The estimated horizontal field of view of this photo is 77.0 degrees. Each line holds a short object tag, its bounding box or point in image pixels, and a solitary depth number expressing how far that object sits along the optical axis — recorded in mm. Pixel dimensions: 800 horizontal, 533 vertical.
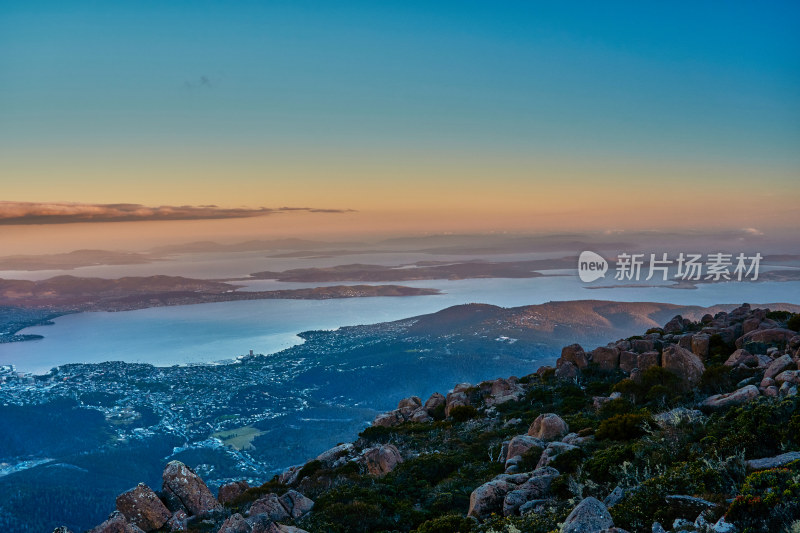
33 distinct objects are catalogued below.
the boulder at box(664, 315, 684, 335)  52031
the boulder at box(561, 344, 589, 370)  45572
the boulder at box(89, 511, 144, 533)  20656
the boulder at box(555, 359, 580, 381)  44016
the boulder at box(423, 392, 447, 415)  44438
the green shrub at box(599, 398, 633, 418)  26516
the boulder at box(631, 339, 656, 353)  41497
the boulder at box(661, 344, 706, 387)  30697
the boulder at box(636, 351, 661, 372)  35416
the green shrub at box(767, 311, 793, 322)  44600
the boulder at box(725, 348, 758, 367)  29375
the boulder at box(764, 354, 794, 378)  23734
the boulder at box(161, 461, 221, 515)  24891
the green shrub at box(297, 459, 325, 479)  30588
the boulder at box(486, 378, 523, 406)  40369
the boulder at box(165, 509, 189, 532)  22977
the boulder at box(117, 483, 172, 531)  23203
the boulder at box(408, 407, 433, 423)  42694
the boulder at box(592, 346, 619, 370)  42625
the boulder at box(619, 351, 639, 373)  40281
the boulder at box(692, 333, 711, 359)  36819
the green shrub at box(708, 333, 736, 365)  34594
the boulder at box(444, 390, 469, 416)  41303
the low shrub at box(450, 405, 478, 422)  38188
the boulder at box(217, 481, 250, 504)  27516
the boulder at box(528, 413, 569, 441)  23484
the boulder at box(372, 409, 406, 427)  43062
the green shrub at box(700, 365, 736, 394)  26641
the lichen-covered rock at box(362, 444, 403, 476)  26625
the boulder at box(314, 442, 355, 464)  32906
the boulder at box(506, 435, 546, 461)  21141
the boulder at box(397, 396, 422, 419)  46303
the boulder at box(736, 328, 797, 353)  33781
